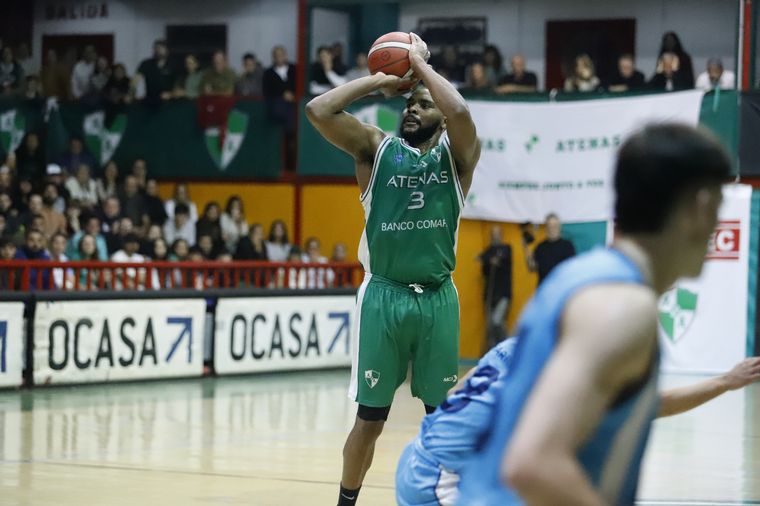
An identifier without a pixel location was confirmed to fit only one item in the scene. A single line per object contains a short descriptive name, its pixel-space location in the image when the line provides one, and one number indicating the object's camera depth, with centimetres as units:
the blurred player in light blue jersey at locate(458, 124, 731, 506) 231
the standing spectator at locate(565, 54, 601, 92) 1841
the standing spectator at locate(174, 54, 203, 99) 2161
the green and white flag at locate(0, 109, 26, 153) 2234
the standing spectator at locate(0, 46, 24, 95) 2252
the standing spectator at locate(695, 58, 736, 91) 1764
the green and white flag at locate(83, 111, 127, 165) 2186
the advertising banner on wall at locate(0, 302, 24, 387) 1330
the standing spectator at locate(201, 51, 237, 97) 2128
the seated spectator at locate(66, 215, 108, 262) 1614
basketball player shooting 666
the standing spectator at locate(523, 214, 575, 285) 1770
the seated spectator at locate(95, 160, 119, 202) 1955
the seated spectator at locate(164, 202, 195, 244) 1900
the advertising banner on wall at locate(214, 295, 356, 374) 1534
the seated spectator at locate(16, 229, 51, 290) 1484
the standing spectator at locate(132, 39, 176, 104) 2152
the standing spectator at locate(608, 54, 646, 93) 1825
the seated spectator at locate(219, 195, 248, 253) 1891
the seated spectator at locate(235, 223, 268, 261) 1789
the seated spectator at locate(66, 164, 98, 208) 1916
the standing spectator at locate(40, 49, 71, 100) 2281
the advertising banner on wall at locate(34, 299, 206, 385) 1370
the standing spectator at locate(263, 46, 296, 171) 2056
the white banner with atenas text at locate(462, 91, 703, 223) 1795
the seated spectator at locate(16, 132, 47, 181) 2067
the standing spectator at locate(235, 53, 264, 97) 2128
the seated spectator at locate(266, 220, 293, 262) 1864
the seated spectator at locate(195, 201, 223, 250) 1848
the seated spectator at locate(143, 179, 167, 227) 1914
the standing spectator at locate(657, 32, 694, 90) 1805
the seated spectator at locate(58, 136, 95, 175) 2041
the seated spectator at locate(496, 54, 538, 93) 1900
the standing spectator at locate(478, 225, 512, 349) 1852
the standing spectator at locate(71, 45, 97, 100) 2236
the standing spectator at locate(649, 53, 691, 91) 1798
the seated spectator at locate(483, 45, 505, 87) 1989
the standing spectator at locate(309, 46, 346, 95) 2022
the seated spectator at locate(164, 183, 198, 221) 1959
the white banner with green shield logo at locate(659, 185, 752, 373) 1744
